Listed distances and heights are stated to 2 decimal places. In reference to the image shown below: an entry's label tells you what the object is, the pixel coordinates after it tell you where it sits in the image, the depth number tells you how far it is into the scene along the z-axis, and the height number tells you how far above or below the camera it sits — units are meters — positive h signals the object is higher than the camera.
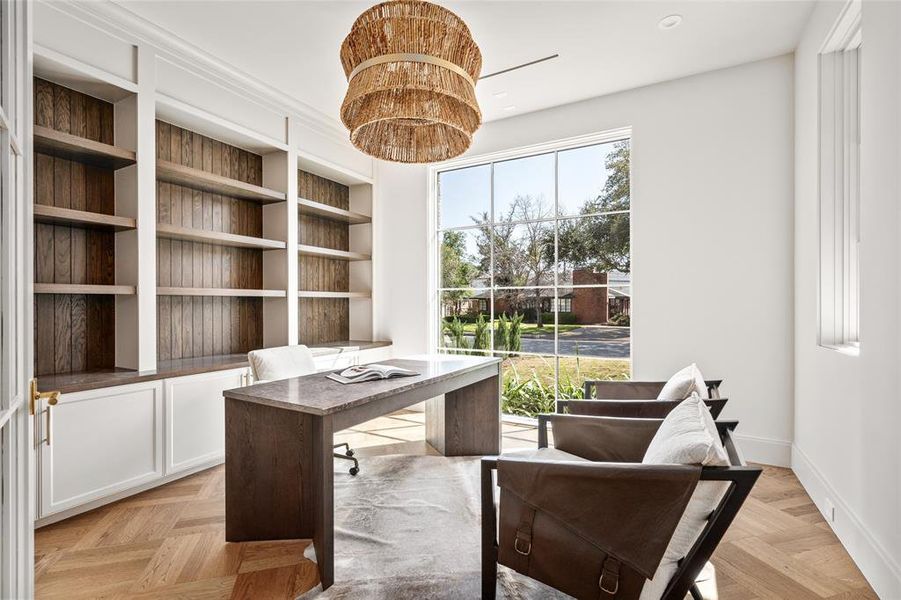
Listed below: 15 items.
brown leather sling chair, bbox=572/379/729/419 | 2.21 -0.53
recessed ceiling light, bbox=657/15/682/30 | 2.90 +1.73
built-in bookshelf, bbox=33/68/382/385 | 2.80 +0.45
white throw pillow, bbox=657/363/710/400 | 2.19 -0.41
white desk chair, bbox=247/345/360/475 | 2.72 -0.38
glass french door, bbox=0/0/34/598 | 0.92 -0.02
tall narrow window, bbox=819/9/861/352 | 2.54 +0.60
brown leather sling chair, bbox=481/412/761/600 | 1.30 -0.66
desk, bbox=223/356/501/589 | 1.96 -0.69
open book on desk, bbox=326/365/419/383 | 2.46 -0.40
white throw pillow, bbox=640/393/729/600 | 1.31 -0.55
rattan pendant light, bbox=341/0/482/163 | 1.91 +0.97
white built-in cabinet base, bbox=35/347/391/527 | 2.42 -0.81
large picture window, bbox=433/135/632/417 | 4.03 +0.29
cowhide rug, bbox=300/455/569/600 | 1.88 -1.15
